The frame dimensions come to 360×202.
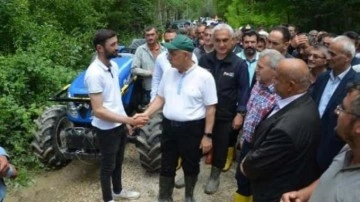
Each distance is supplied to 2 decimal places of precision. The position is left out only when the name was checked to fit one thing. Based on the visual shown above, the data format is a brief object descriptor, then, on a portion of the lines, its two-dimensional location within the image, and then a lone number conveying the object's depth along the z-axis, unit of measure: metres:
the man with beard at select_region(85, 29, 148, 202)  4.01
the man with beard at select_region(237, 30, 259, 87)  5.64
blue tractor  4.91
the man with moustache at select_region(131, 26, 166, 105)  5.56
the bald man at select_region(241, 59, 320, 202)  2.69
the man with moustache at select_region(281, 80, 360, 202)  2.03
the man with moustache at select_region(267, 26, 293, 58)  5.15
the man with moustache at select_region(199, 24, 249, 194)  4.61
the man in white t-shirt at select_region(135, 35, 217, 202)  4.03
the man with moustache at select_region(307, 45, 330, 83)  4.37
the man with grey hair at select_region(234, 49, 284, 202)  3.46
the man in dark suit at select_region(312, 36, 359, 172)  3.13
